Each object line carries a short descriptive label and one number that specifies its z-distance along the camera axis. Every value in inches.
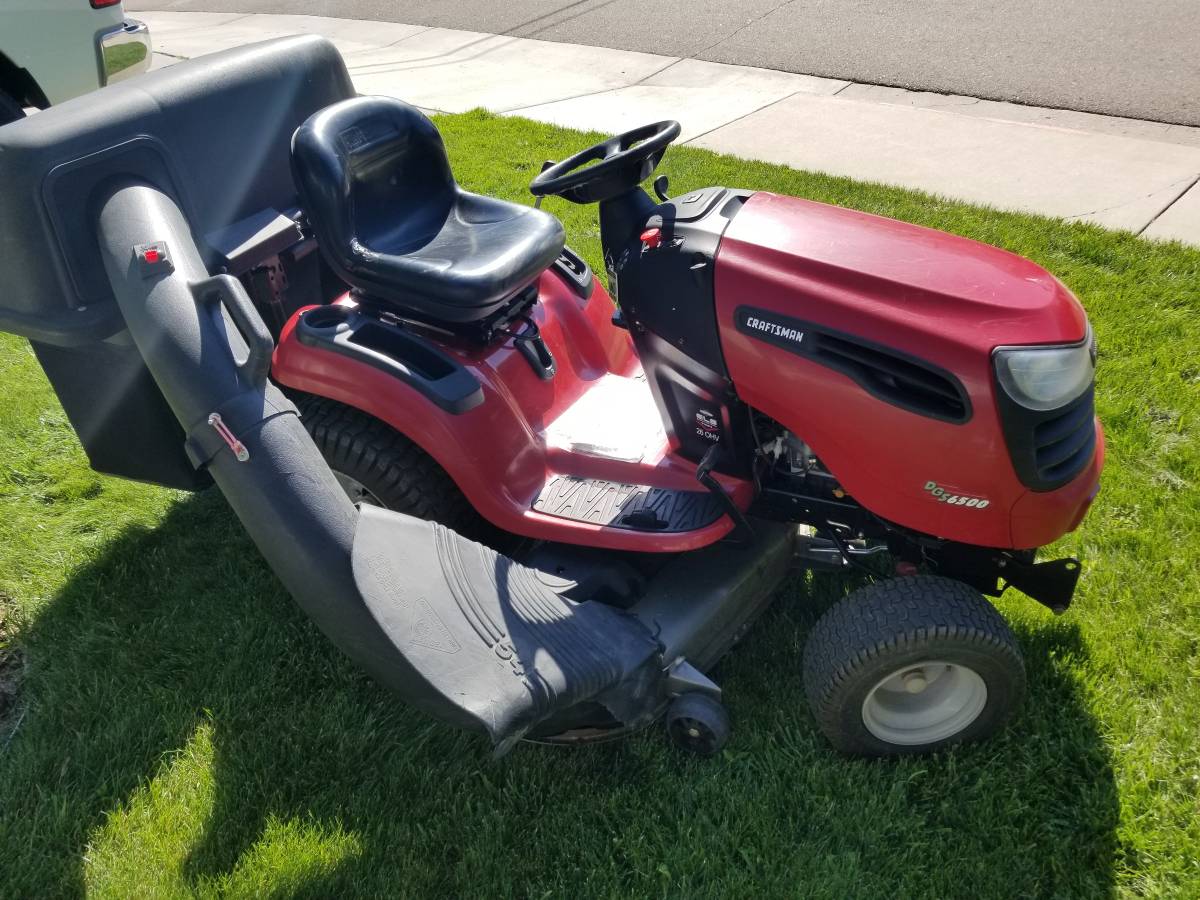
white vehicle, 179.3
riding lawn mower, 76.9
